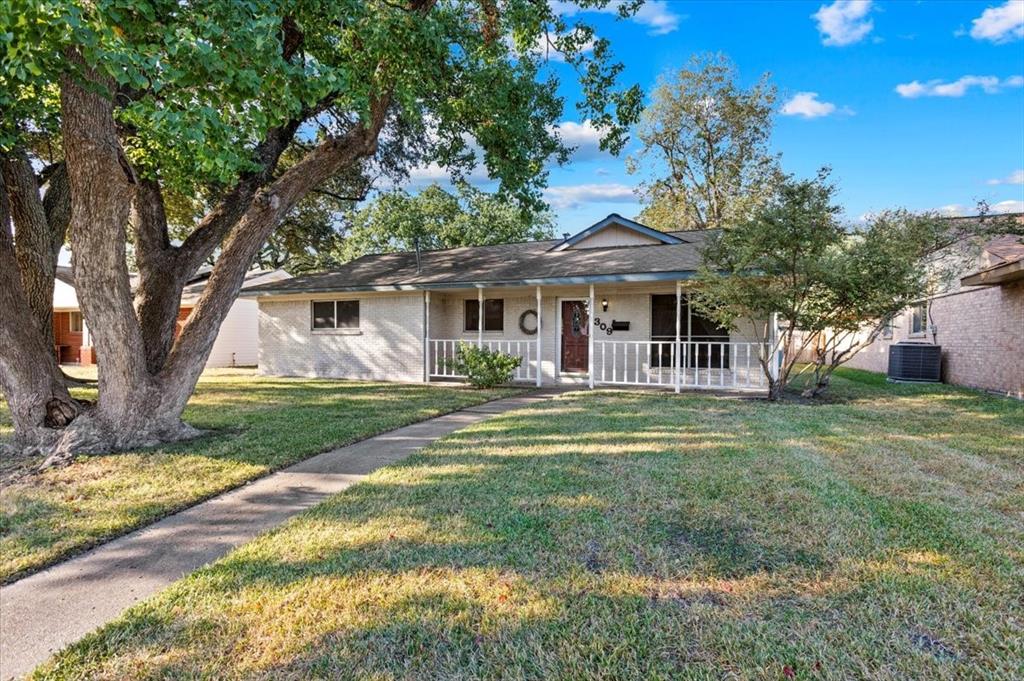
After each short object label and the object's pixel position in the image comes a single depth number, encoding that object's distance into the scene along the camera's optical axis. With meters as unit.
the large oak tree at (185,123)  4.18
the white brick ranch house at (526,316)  11.51
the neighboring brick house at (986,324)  10.22
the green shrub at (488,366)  11.39
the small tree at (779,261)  8.38
